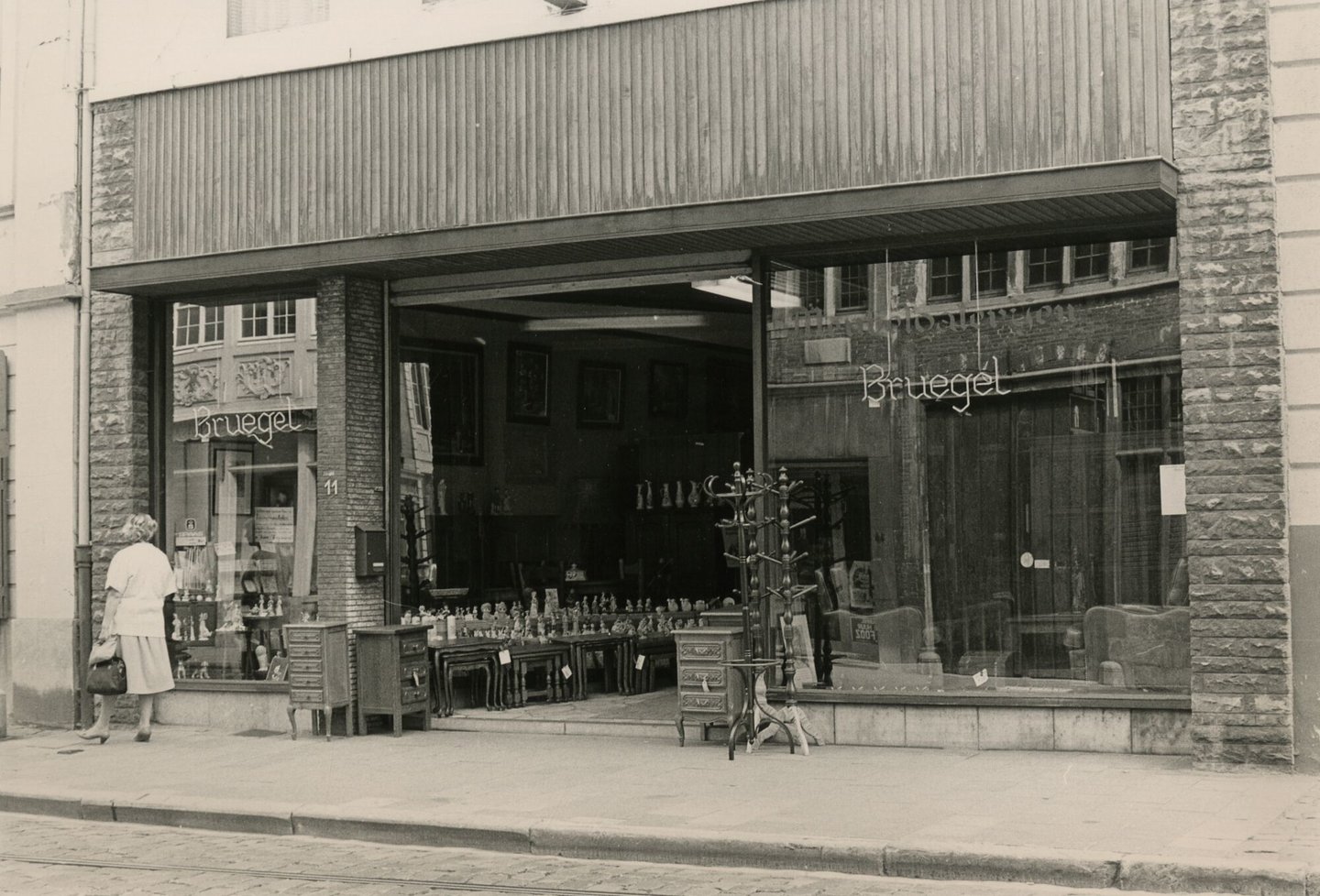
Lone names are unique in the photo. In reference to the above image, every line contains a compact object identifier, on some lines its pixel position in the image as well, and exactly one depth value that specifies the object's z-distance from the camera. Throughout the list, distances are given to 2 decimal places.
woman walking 13.73
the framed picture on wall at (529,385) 19.06
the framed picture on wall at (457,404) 16.91
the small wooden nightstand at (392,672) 13.66
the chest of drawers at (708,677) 12.26
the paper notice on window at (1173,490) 11.56
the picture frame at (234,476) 15.23
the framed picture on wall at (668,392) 20.22
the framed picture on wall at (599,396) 20.03
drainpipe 15.23
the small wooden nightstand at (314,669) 13.54
